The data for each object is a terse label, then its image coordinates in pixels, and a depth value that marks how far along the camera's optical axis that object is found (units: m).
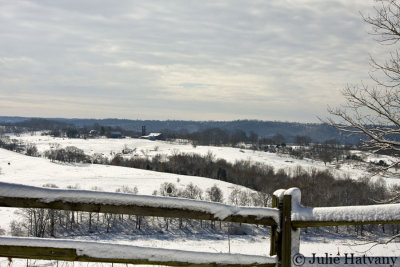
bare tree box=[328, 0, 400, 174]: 8.51
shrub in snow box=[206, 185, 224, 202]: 57.75
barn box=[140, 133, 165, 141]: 196.86
